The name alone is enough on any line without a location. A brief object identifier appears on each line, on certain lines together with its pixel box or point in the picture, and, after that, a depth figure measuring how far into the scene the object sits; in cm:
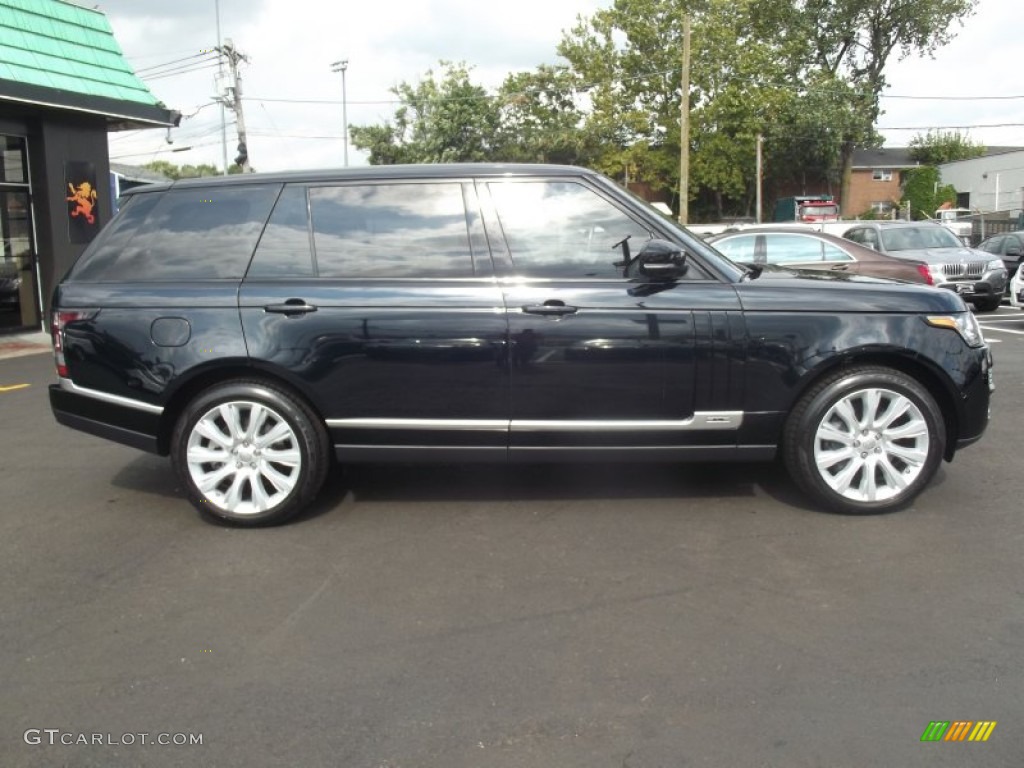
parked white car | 1338
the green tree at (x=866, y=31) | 4297
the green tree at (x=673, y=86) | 4306
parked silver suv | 1454
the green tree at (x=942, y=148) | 5969
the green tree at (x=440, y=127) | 4369
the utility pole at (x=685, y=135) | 2789
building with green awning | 1152
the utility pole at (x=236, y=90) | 3262
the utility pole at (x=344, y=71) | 4906
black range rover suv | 426
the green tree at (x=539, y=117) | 4466
